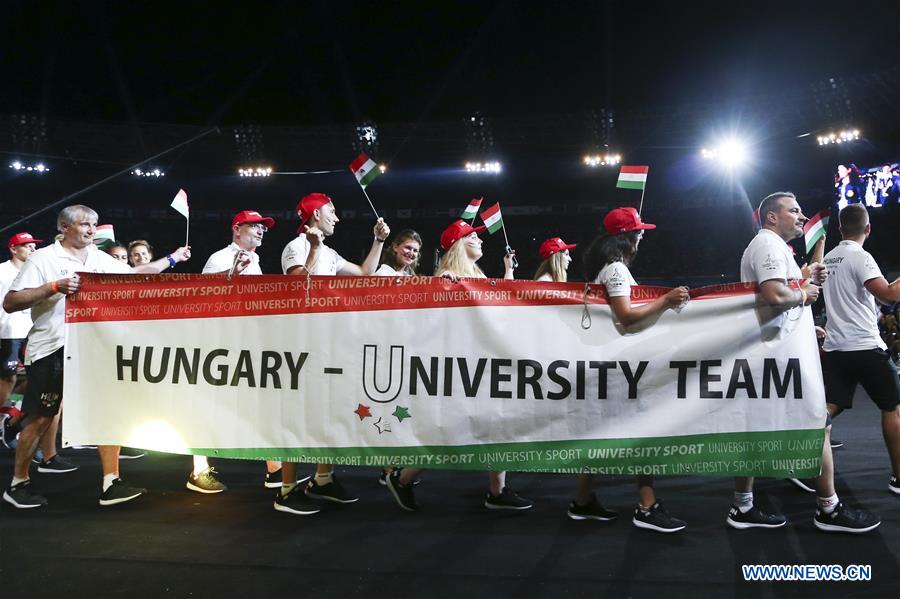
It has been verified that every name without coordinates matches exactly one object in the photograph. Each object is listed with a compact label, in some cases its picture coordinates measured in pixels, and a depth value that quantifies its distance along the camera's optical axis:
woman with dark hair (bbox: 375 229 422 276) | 4.54
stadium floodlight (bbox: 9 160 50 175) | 19.48
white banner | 3.07
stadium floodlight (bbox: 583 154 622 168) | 20.28
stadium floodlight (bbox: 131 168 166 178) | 20.98
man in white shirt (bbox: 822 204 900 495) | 3.59
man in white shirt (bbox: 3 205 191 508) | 3.72
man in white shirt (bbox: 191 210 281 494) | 4.07
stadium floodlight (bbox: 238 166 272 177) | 21.20
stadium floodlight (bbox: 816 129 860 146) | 18.02
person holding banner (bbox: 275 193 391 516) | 3.64
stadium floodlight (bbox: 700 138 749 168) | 19.98
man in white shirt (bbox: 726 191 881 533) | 3.04
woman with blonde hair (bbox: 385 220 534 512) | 3.60
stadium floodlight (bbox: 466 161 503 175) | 21.43
